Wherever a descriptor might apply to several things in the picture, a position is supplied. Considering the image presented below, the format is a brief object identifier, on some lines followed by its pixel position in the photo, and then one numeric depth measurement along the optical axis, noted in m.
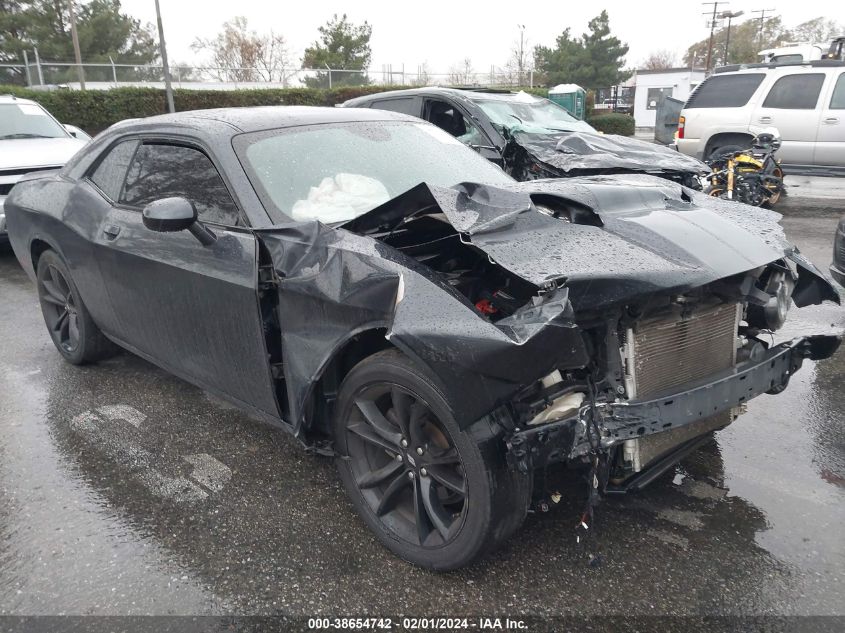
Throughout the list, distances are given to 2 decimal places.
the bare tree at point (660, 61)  81.12
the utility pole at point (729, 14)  52.68
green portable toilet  23.22
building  37.31
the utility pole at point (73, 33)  31.92
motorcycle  9.44
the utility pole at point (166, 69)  22.02
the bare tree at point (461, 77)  37.25
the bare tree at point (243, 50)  52.34
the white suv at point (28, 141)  7.41
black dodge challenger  2.19
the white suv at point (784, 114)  10.46
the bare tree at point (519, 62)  57.06
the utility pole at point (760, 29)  66.52
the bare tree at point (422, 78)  33.75
